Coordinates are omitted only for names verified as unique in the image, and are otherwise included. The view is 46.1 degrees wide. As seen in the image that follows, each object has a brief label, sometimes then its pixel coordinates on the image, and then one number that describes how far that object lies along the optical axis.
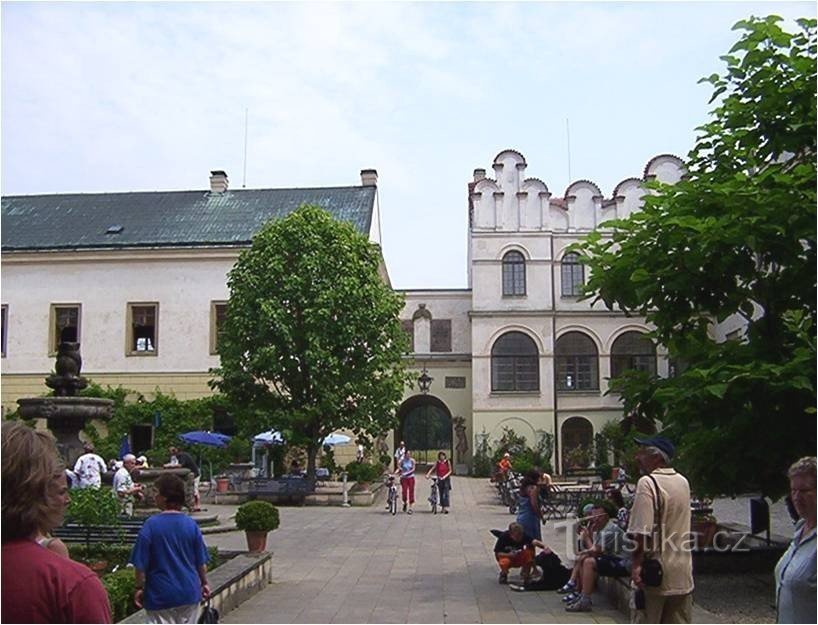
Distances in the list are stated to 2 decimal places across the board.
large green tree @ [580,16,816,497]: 10.47
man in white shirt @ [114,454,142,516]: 17.73
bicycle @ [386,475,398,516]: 25.73
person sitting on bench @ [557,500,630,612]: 10.55
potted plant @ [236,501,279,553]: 12.98
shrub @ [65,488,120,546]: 12.48
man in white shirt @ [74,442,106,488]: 17.28
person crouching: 12.59
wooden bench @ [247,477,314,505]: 28.28
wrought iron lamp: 37.66
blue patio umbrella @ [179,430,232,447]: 31.77
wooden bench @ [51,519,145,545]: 12.65
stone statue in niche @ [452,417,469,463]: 45.06
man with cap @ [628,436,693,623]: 6.91
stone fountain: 17.75
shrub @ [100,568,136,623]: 8.86
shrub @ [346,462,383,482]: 30.00
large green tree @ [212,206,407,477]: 29.00
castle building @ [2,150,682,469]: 38.62
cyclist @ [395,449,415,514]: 26.61
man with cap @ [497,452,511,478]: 31.34
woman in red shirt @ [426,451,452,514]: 25.75
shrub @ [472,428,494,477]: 42.38
